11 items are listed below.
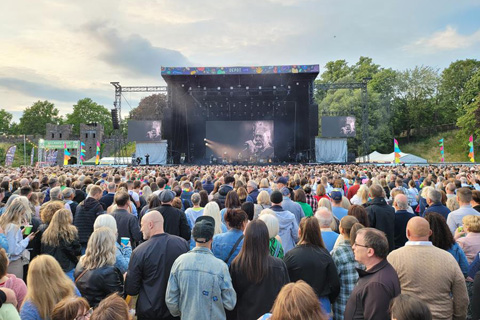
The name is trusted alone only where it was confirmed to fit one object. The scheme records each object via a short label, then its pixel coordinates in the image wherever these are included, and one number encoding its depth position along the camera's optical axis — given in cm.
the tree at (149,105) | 5794
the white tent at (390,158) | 3495
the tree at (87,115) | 7256
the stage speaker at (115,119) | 2567
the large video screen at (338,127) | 2908
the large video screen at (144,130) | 2925
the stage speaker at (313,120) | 2594
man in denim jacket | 254
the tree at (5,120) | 7369
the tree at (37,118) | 7256
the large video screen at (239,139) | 3122
